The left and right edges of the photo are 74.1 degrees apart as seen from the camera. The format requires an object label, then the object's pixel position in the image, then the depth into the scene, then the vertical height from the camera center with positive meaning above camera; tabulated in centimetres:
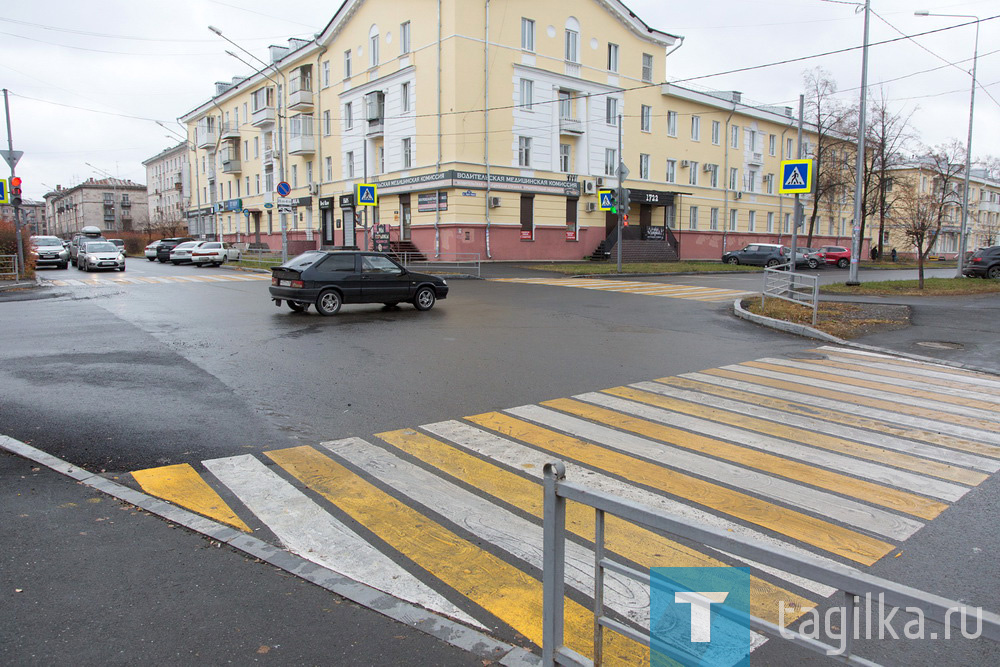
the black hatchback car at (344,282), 1502 -80
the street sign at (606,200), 2936 +210
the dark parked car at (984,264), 3000 -74
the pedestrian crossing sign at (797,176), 1516 +165
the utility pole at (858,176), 2164 +236
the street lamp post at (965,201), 3002 +226
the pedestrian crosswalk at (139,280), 2571 -132
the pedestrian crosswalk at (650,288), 2111 -143
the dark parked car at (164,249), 4534 -10
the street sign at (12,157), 2326 +317
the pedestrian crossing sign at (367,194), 2757 +222
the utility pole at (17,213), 2343 +128
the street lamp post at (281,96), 2645 +823
